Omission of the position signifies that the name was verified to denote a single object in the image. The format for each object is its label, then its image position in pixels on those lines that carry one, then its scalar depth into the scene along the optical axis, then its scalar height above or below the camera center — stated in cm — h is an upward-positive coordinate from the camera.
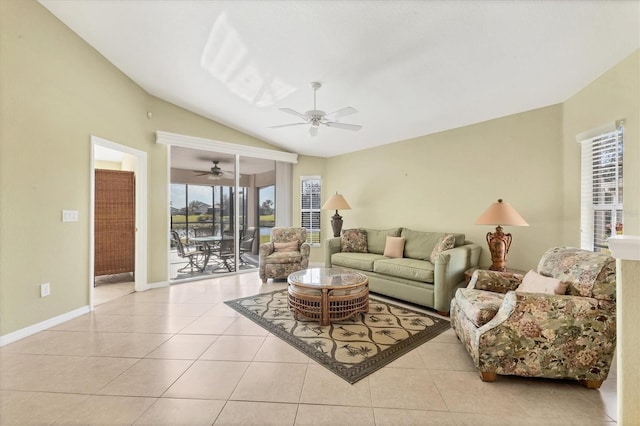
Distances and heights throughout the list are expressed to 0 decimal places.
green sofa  334 -77
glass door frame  463 +121
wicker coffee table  298 -97
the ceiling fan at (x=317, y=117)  298 +111
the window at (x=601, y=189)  265 +25
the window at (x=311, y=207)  645 +11
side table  337 -78
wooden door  478 -18
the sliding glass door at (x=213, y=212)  498 -1
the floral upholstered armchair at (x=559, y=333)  185 -86
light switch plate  315 -4
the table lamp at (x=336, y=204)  521 +15
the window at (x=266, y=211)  623 +2
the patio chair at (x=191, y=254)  489 -81
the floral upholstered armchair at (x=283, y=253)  481 -77
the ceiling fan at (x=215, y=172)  535 +79
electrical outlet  290 -85
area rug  228 -126
